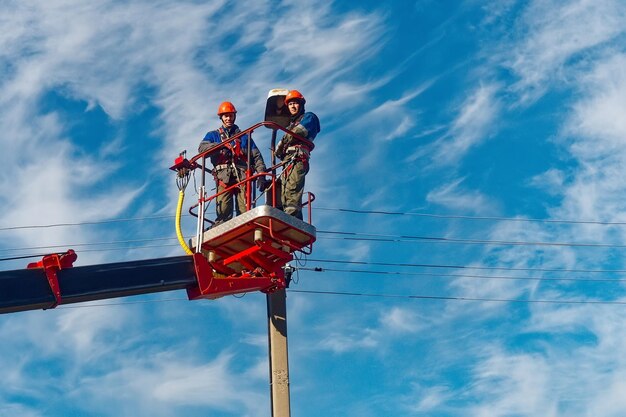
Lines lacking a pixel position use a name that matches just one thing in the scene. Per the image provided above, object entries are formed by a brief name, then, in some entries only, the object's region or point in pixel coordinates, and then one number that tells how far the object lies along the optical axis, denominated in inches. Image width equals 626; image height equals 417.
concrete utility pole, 531.8
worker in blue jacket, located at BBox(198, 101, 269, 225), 603.8
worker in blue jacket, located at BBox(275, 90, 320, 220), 590.6
